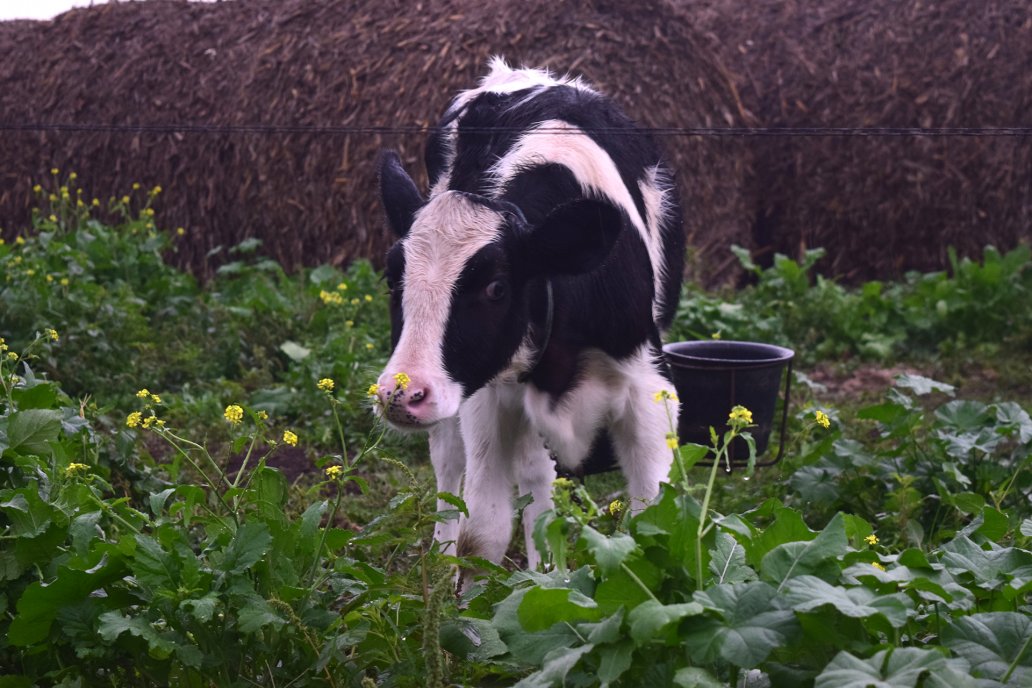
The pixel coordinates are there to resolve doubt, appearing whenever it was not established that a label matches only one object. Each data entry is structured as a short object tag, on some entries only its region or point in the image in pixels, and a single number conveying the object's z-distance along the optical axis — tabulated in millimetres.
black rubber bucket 4746
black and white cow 3623
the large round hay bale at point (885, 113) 9164
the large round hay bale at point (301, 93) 8695
